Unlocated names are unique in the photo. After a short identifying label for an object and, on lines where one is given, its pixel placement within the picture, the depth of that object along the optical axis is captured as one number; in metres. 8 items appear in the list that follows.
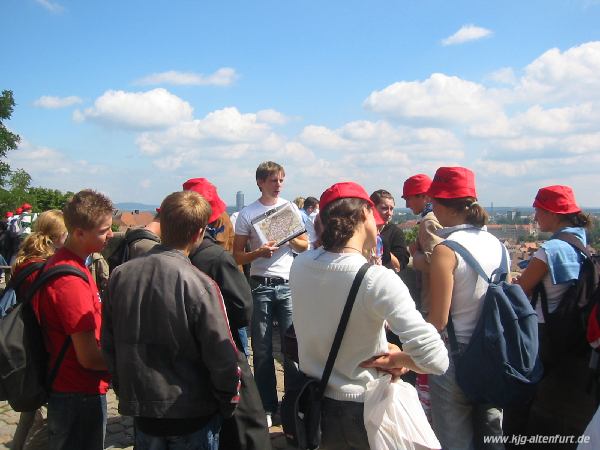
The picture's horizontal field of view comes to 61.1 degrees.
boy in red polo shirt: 2.43
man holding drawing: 4.44
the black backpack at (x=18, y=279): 2.79
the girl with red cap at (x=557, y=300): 3.21
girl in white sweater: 2.04
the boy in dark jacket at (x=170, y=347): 2.17
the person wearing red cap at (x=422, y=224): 3.86
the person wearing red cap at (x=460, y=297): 2.64
